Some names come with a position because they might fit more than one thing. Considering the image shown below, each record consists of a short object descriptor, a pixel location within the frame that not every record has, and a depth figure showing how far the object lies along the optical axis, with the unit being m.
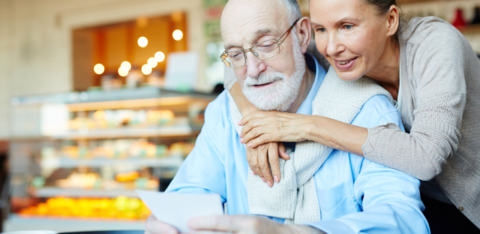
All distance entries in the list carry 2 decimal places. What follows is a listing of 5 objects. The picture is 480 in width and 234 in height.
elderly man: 1.14
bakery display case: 3.08
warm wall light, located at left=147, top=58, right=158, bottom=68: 5.20
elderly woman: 1.02
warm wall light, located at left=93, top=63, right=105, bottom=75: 4.03
